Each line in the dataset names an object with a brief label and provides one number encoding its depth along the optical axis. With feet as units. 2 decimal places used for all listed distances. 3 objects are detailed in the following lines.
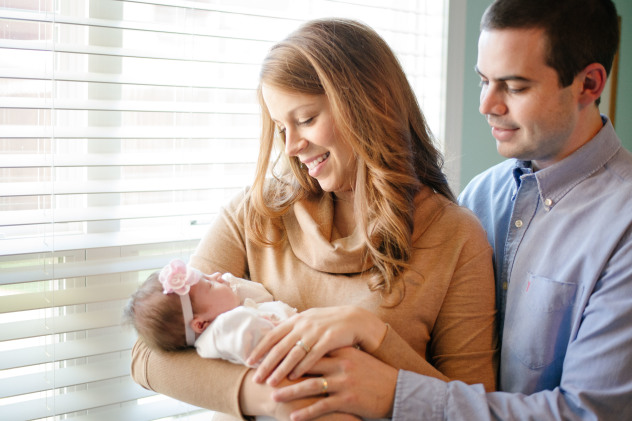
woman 4.49
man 4.20
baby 4.26
